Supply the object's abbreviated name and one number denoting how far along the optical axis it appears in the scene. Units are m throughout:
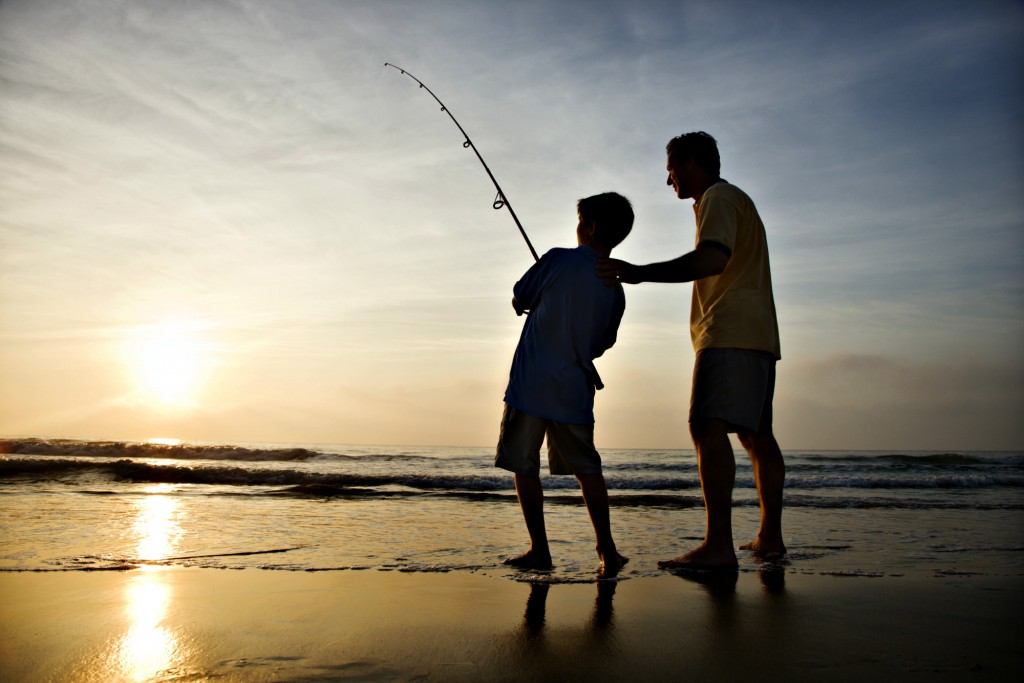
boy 3.02
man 2.88
